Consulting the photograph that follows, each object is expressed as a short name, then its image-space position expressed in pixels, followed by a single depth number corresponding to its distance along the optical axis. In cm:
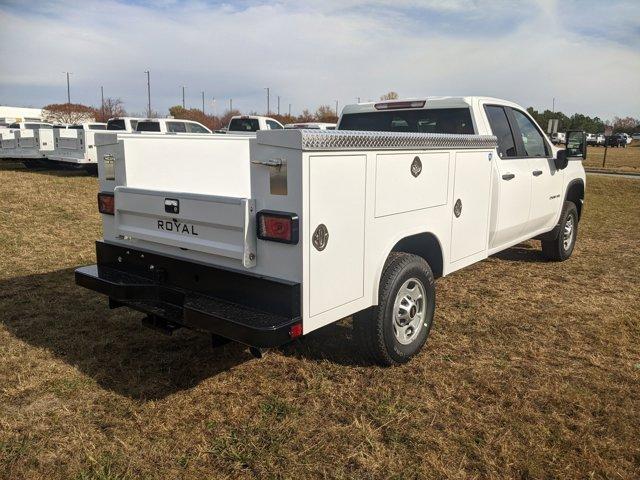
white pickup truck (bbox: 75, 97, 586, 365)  298
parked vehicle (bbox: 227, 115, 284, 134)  1928
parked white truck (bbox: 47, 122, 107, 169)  1458
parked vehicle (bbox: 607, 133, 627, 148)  5741
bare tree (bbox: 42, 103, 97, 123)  6288
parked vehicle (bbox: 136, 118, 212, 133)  1596
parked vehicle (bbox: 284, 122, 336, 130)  1850
